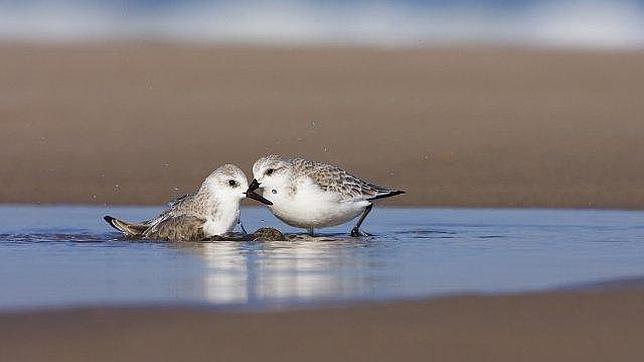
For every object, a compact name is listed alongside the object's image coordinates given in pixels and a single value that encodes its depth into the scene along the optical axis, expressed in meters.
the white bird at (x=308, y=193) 13.27
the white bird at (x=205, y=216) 12.86
